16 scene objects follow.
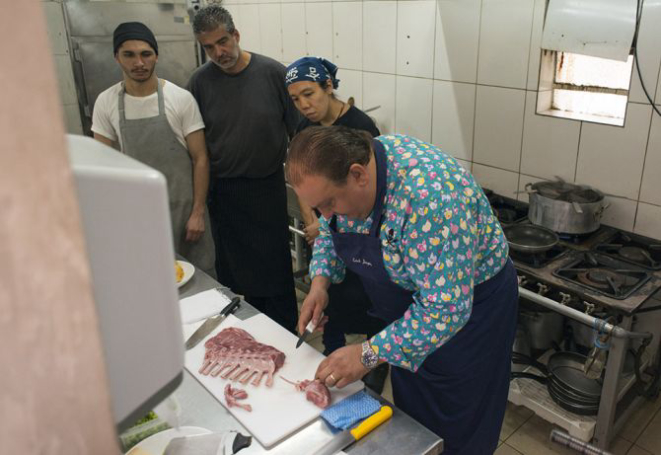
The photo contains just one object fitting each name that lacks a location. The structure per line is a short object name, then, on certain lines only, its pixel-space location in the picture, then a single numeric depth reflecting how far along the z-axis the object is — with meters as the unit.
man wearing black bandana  2.34
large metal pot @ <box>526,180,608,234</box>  2.30
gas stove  2.01
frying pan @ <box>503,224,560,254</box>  2.20
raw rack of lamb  1.40
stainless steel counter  1.18
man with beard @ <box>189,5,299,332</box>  2.50
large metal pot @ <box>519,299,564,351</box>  2.46
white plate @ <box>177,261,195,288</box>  1.88
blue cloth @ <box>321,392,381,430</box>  1.21
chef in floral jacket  1.27
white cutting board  1.23
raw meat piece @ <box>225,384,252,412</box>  1.30
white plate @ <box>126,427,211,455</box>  1.12
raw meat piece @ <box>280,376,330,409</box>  1.29
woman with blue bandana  2.10
